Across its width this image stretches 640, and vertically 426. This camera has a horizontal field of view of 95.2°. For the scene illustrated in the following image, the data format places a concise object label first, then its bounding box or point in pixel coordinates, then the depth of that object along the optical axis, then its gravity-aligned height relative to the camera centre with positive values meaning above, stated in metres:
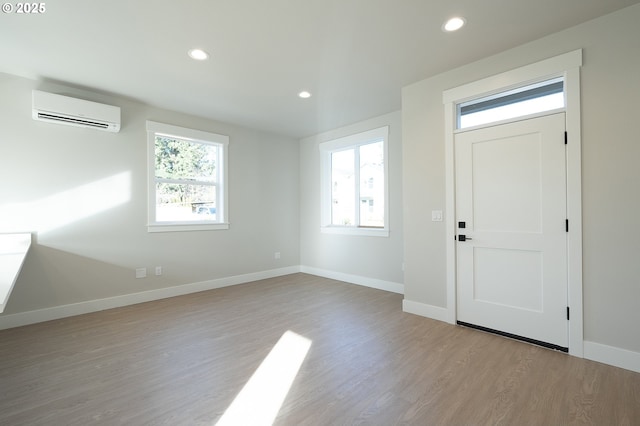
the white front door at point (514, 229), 2.59 -0.15
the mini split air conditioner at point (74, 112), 3.24 +1.23
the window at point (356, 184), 4.79 +0.55
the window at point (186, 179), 4.26 +0.58
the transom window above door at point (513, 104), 2.68 +1.09
